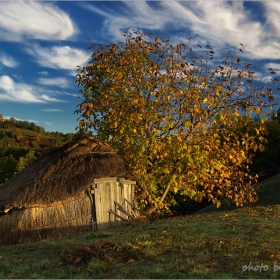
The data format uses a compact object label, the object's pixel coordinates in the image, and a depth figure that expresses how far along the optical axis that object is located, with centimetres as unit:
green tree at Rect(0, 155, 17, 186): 4981
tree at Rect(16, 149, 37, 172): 4681
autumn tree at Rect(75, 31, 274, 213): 1383
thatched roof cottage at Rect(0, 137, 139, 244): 1319
